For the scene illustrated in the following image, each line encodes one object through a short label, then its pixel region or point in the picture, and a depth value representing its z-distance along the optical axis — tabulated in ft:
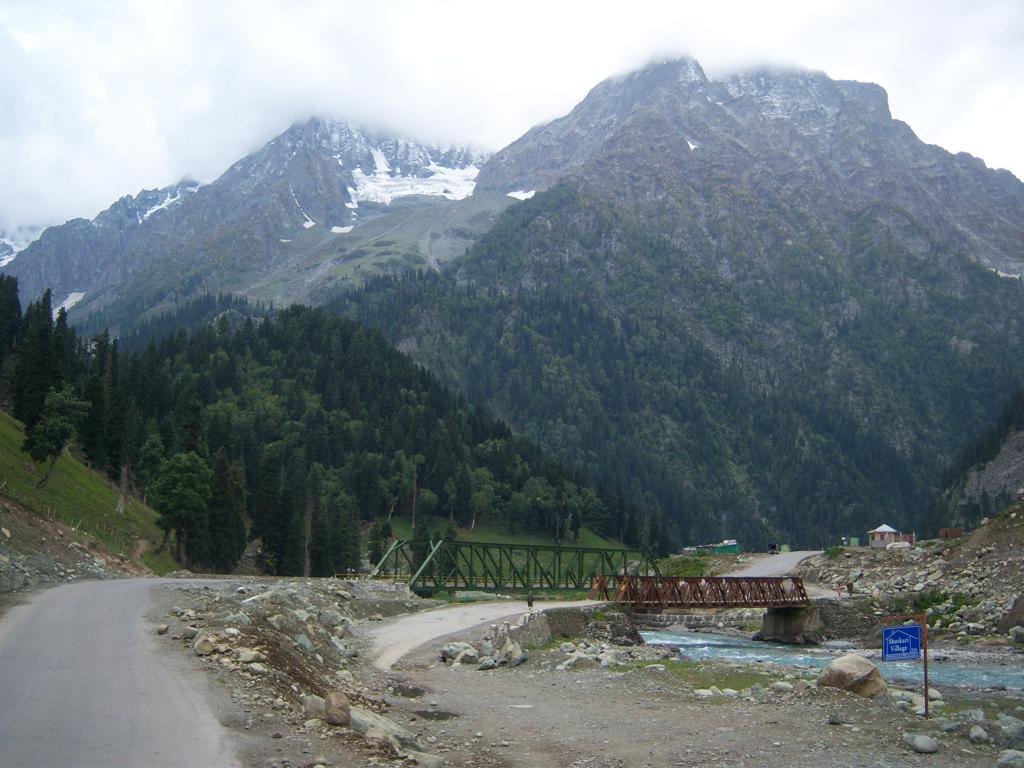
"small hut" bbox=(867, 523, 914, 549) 464.20
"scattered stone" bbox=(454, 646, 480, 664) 115.83
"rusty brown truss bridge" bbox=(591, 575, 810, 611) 213.46
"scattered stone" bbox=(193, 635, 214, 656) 76.79
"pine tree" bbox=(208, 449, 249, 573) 307.58
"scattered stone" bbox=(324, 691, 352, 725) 59.47
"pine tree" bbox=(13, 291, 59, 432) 299.38
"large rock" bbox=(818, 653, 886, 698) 100.17
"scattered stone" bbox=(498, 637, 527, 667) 120.67
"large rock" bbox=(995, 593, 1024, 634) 201.98
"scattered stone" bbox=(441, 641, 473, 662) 117.50
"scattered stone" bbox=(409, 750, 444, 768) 55.16
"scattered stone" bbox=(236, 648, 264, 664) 73.51
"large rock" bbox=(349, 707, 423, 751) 59.31
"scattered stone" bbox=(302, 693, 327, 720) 60.39
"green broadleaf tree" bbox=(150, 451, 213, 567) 260.83
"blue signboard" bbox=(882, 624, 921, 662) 85.46
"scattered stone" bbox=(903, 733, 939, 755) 74.52
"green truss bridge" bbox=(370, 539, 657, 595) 226.17
